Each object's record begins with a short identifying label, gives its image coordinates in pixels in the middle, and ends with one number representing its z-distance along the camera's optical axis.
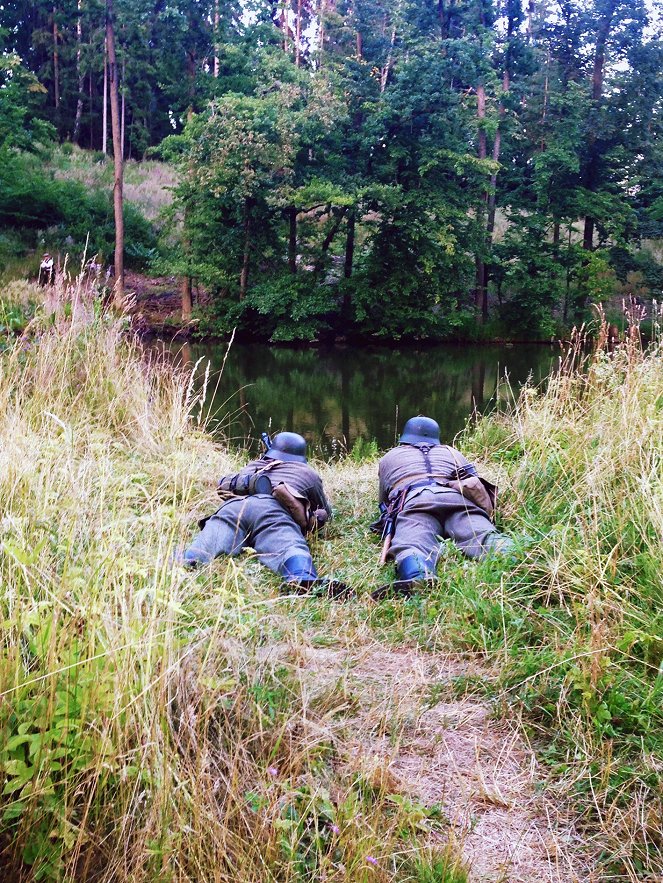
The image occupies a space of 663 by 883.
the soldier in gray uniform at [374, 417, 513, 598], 3.42
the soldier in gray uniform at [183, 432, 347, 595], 3.39
